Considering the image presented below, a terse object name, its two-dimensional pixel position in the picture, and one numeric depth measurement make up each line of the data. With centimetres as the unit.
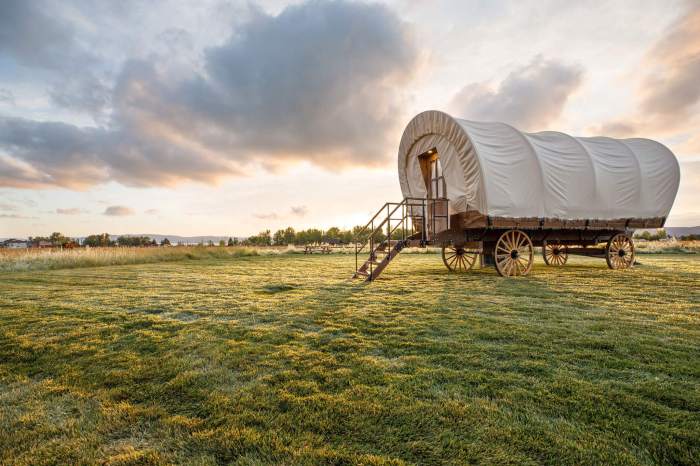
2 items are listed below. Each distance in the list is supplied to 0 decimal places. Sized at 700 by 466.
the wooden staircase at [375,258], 876
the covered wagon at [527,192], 911
